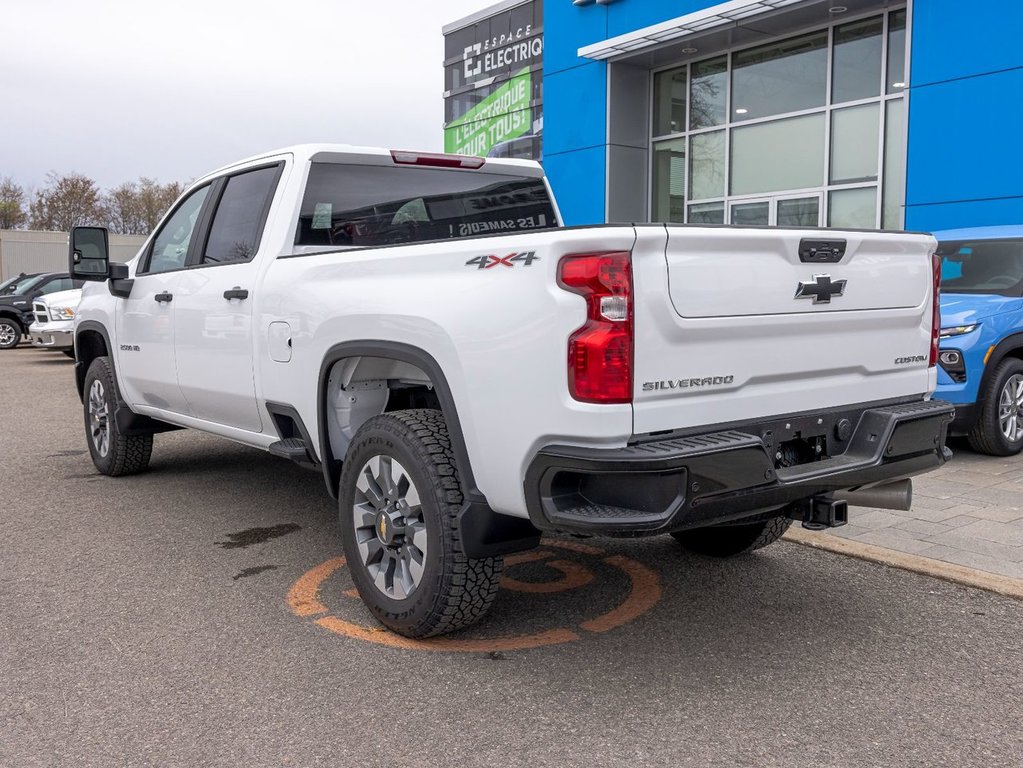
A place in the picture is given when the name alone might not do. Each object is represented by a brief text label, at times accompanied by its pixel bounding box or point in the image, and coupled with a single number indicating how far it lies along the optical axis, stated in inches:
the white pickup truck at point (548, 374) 117.3
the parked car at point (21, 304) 807.7
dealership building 459.5
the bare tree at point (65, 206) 2161.7
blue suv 282.4
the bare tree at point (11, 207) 2138.8
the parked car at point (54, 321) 647.1
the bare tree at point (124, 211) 2201.0
